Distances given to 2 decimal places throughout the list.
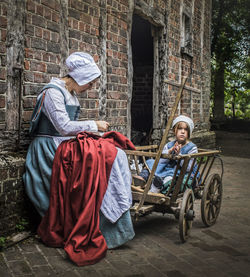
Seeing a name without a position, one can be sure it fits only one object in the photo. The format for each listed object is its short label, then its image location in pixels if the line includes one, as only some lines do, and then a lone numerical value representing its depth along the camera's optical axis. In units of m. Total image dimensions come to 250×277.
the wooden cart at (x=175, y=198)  3.41
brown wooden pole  3.39
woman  3.29
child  3.93
